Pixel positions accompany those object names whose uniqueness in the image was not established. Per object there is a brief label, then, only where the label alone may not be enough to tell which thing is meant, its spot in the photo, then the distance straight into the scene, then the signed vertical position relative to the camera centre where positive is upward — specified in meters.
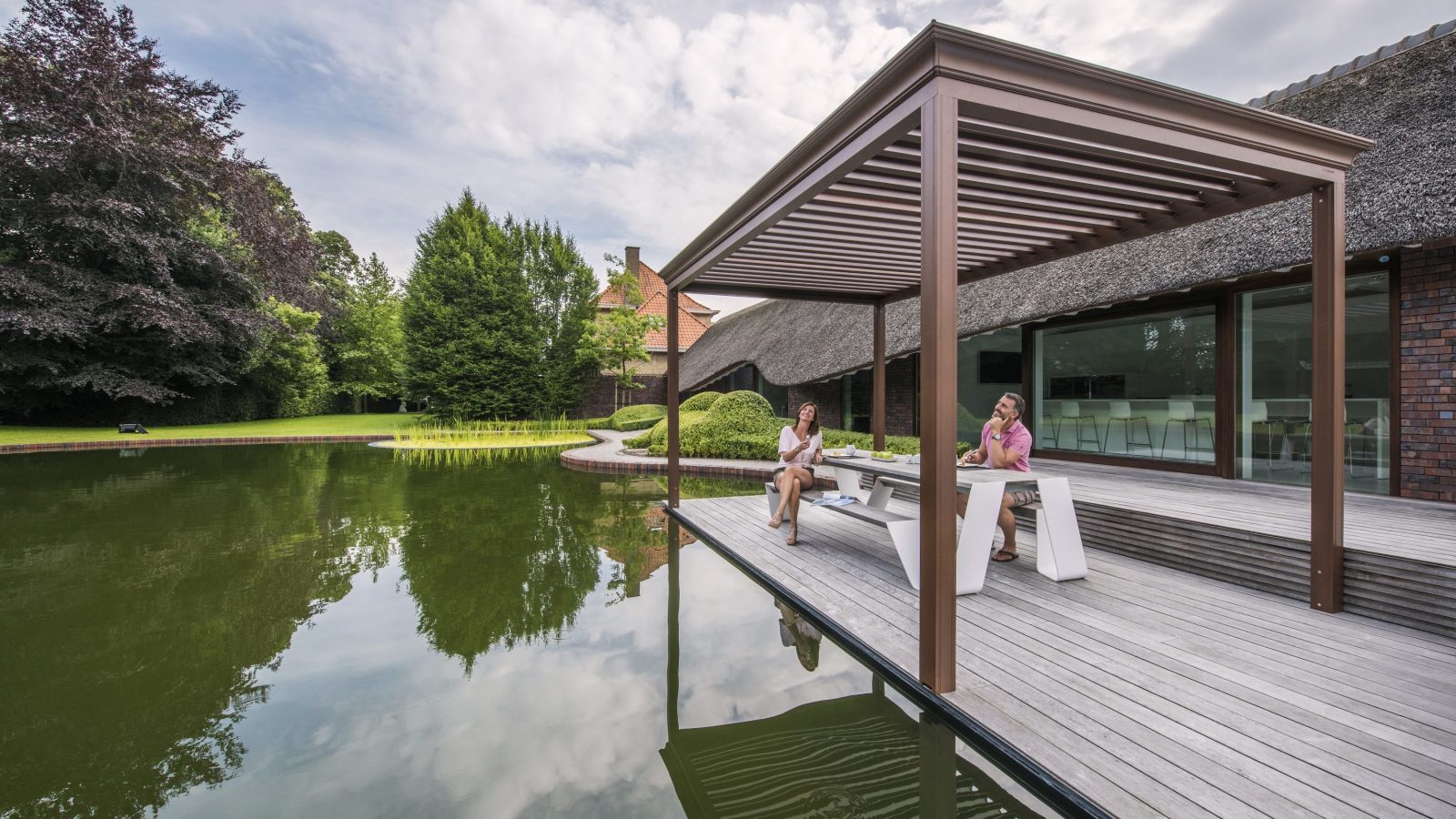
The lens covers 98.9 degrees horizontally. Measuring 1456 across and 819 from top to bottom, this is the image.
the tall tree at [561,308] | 21.38 +3.74
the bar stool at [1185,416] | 6.92 +0.07
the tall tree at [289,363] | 22.64 +1.81
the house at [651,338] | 22.81 +3.07
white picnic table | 3.86 -0.72
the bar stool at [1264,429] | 6.23 -0.06
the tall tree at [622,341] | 20.55 +2.45
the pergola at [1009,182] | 2.72 +1.47
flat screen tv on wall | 9.37 +0.81
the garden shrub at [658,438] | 12.75 -0.48
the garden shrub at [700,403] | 14.01 +0.29
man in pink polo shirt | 4.65 -0.23
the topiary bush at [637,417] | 18.78 -0.06
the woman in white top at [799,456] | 5.66 -0.36
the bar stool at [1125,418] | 7.62 +0.04
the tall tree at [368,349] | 26.92 +2.72
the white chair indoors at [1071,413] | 8.27 +0.10
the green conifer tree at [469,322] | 19.98 +2.97
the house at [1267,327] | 4.97 +1.05
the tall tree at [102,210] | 16.83 +5.63
